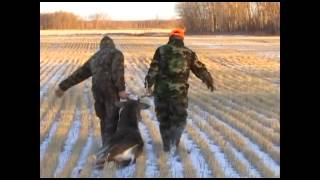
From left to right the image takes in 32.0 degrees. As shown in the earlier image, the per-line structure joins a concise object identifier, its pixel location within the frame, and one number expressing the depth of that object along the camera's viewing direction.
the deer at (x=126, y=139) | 7.72
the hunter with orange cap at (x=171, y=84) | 8.73
